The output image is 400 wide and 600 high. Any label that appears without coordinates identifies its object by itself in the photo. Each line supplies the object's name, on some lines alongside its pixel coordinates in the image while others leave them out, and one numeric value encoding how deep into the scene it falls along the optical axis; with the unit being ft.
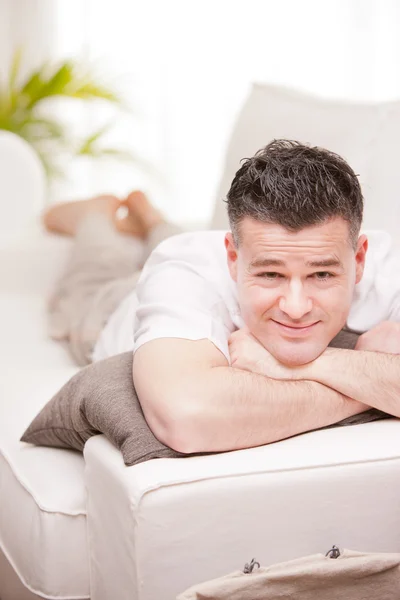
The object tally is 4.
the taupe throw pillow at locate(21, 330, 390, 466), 5.17
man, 5.21
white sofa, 4.96
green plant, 12.41
